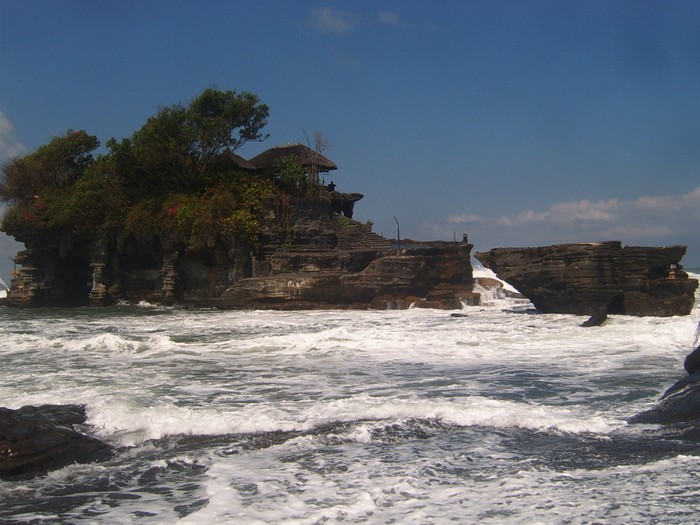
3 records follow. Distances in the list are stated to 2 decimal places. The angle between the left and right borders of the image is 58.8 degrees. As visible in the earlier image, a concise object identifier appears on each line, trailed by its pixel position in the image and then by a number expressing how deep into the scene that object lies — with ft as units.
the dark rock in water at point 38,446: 18.78
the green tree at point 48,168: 105.70
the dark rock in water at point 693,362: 29.19
